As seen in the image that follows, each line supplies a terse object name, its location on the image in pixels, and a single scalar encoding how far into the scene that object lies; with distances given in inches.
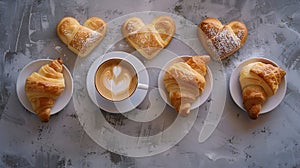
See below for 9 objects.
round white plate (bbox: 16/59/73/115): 72.5
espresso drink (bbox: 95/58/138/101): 69.9
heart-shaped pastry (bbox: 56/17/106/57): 74.0
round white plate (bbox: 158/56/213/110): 73.4
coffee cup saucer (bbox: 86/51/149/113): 72.2
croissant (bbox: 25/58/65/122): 70.1
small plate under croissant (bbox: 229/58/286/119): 72.4
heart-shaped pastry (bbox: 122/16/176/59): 74.6
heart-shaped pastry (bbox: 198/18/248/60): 74.5
